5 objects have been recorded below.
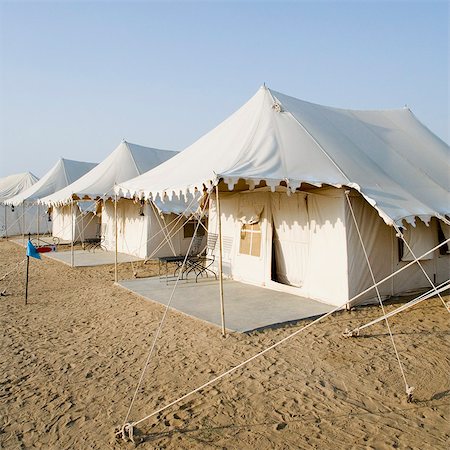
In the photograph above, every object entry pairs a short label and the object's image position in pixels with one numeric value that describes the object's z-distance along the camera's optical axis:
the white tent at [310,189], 5.70
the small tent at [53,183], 18.12
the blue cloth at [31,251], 6.59
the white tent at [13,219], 21.08
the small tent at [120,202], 12.17
